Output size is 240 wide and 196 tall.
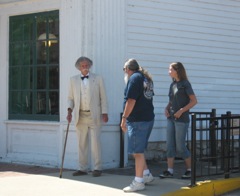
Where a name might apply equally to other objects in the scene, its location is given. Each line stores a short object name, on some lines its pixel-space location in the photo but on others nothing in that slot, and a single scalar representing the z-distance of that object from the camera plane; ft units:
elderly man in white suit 29.27
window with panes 33.09
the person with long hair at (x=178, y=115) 27.37
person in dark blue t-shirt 23.70
